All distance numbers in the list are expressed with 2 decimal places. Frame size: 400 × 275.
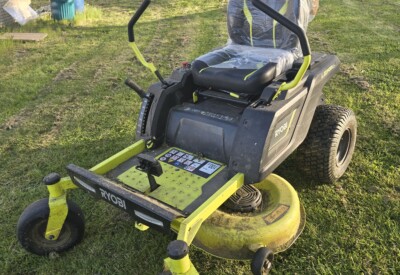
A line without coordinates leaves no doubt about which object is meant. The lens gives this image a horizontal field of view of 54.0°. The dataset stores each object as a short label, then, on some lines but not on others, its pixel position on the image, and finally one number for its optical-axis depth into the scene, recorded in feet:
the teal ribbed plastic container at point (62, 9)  26.45
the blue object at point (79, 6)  28.19
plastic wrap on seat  9.20
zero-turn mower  7.33
